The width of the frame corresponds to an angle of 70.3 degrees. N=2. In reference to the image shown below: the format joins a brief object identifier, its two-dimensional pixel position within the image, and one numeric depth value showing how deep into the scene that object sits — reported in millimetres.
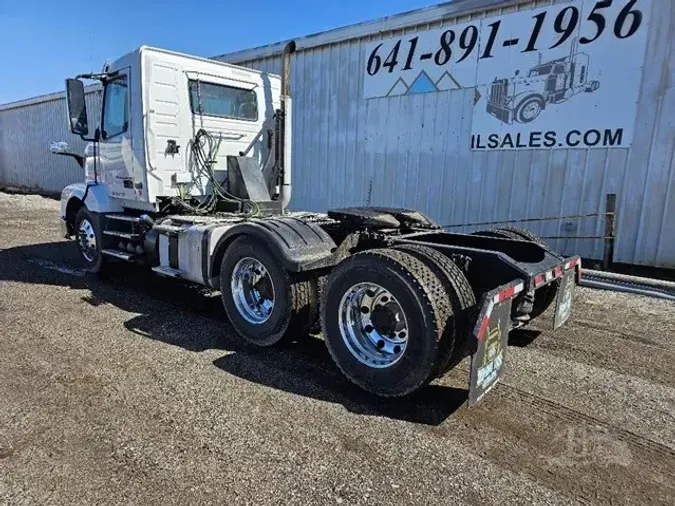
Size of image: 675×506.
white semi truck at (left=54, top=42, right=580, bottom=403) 3285
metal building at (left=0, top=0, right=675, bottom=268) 7465
